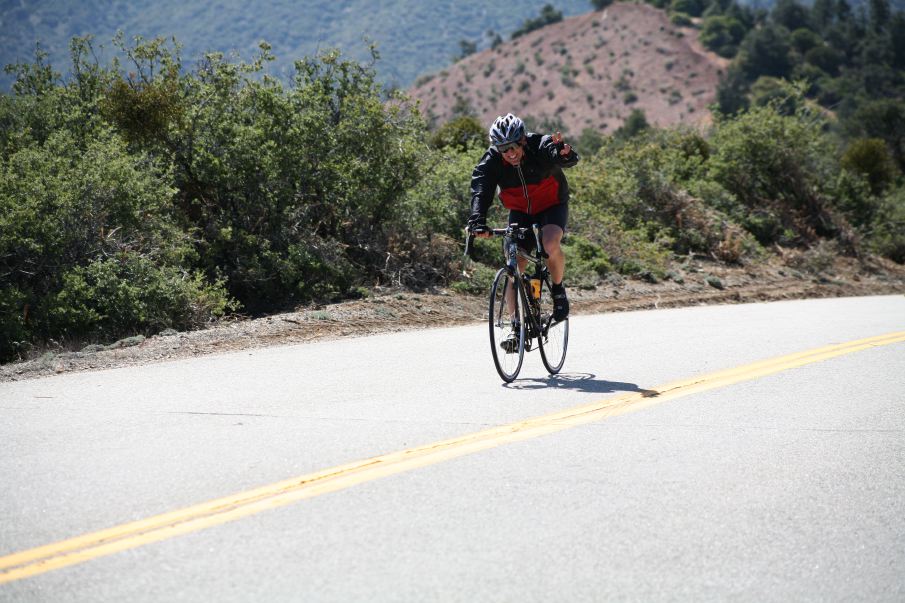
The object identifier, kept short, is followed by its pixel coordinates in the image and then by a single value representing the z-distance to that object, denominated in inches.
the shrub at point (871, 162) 1556.3
